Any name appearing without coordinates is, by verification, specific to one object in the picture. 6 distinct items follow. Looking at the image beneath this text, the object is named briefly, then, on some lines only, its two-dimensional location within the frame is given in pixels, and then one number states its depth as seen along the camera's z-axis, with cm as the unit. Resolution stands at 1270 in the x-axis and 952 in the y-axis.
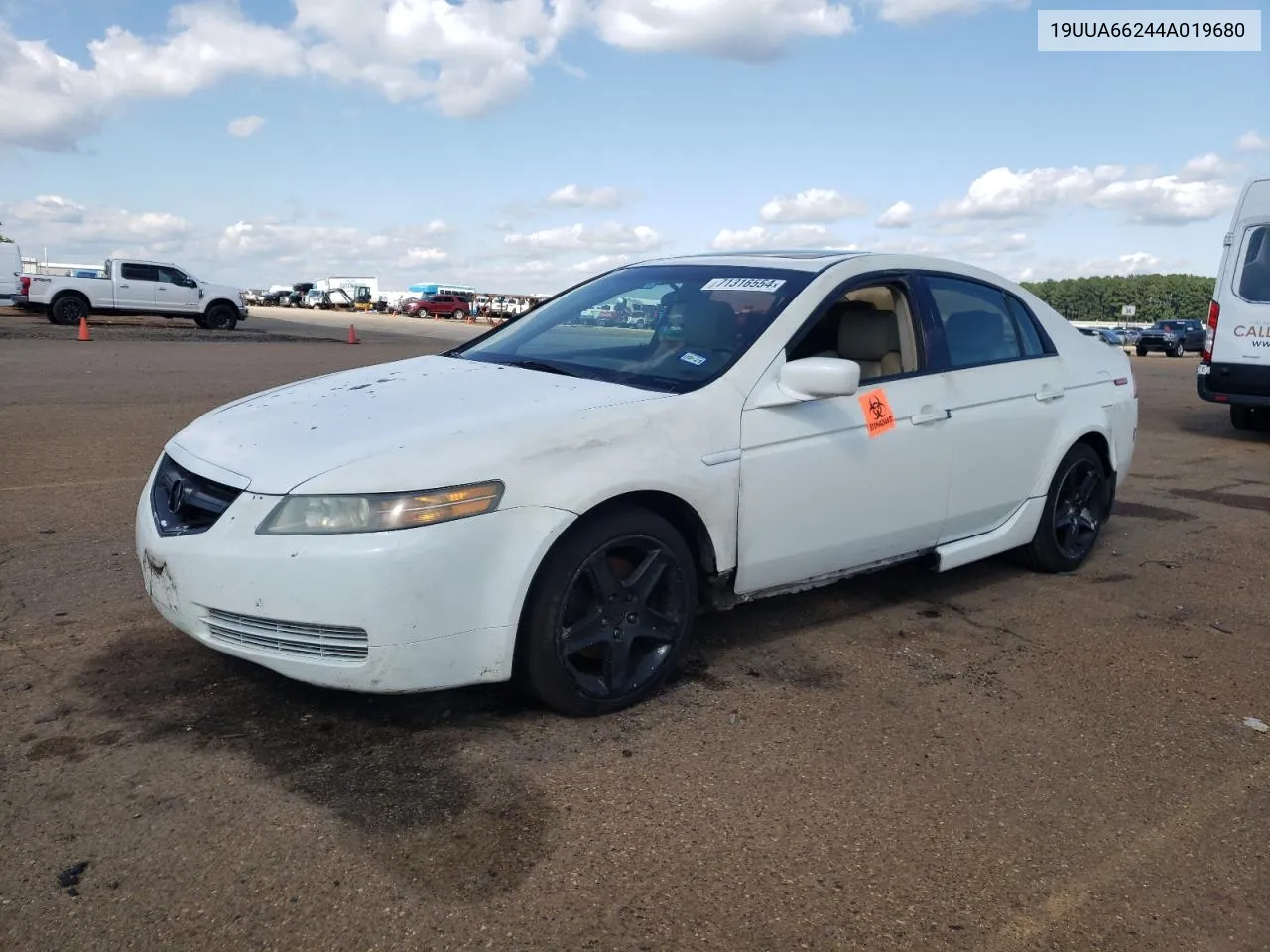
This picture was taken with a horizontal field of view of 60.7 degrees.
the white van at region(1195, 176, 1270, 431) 1073
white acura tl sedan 311
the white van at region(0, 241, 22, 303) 2878
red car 6359
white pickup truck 2742
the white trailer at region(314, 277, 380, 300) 8265
